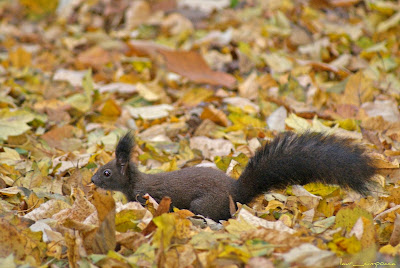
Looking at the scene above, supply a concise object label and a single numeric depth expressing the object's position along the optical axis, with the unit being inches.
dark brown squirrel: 224.2
